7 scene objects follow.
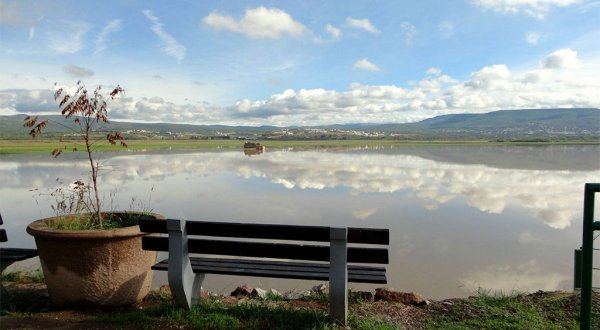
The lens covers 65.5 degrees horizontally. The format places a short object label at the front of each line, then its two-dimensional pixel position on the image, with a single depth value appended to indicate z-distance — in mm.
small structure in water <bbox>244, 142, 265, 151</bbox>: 57375
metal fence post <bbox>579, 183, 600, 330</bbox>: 3781
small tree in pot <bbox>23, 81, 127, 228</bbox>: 5258
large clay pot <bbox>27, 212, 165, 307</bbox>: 4605
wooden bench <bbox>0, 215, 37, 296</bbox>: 5094
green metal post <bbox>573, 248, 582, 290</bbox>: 5802
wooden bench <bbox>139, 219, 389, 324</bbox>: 4102
